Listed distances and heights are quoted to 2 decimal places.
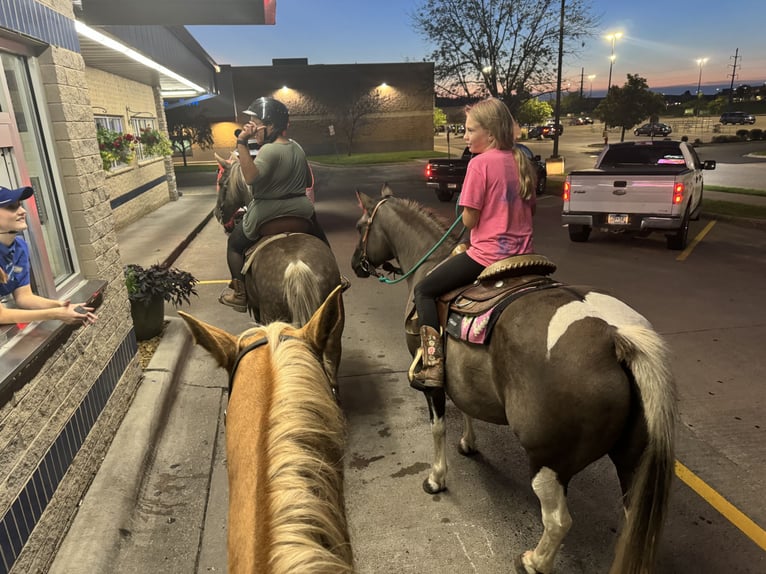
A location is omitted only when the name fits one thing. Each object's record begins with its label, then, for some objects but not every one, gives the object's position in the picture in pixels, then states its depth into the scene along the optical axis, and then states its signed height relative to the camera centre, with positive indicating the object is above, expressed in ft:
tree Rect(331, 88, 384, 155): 165.41 +11.15
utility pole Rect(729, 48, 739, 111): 265.75 +28.24
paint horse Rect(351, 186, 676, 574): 7.72 -4.40
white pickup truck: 32.45 -4.80
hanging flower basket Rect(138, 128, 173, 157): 50.85 +1.09
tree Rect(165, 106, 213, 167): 126.82 +5.94
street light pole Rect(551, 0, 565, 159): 70.18 +6.78
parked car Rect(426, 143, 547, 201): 59.00 -4.52
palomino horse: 3.61 -2.65
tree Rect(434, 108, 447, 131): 187.58 +7.76
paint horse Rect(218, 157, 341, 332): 14.24 -3.74
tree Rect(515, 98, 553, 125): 167.43 +7.36
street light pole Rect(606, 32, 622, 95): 103.14 +18.31
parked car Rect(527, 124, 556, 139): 200.10 -0.60
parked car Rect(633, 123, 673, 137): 166.06 -2.07
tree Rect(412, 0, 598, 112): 80.02 +13.92
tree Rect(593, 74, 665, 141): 114.93 +5.22
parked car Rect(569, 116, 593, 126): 291.69 +4.14
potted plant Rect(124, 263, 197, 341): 19.61 -5.47
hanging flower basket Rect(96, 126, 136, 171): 34.40 +0.83
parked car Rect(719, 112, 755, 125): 190.29 +0.32
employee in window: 9.14 -2.30
